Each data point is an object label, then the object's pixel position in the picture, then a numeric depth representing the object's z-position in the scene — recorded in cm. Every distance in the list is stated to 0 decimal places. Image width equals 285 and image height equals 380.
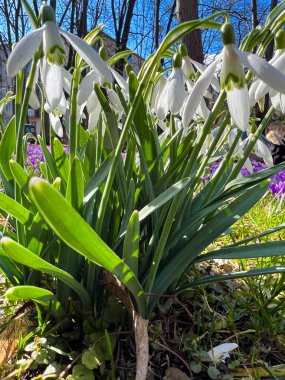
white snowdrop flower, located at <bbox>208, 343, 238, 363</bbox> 12
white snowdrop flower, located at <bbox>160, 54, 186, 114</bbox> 12
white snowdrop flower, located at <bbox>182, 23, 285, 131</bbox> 8
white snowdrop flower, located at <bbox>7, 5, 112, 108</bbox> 9
